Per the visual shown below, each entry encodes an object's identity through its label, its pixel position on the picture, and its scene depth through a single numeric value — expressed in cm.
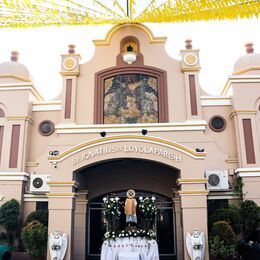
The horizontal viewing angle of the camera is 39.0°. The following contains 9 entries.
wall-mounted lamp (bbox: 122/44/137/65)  1664
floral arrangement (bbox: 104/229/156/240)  1252
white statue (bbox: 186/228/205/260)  1211
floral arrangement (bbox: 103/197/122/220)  1306
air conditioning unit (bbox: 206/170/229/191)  1499
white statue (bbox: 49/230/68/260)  1241
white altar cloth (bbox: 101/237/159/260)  1224
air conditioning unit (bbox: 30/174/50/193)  1570
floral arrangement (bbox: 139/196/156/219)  1311
